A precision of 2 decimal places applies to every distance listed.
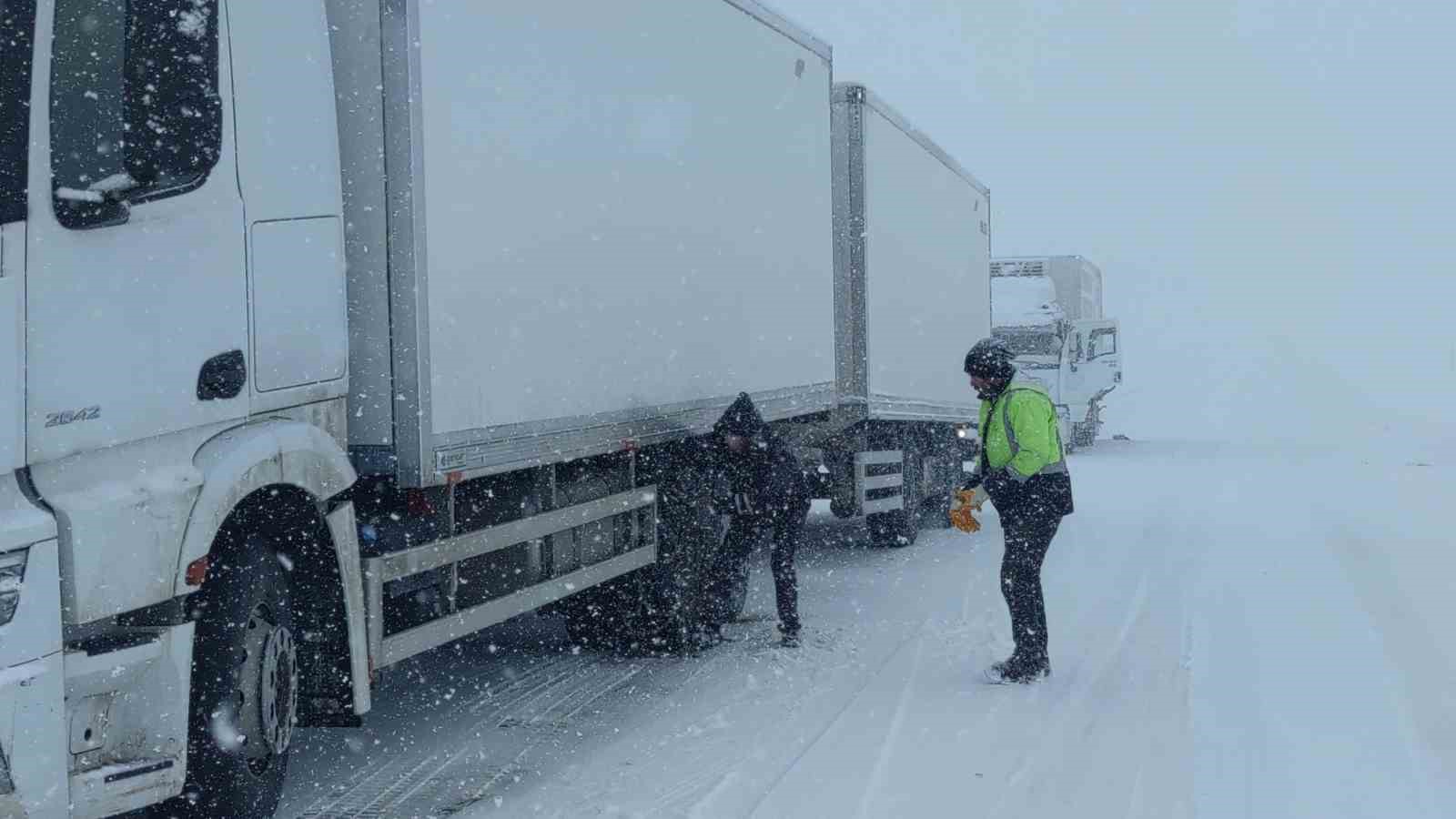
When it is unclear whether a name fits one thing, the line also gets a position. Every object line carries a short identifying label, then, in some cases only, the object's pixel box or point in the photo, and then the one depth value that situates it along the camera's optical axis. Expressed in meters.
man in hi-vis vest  8.15
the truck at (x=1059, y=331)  30.17
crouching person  9.18
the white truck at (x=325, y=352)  4.28
